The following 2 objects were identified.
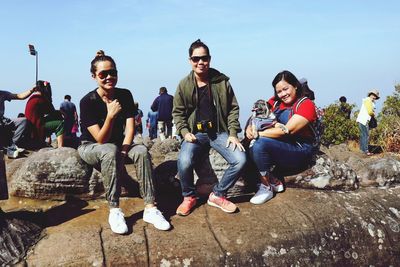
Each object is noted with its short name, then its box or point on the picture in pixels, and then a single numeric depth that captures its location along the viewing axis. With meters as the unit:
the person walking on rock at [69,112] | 16.89
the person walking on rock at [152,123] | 22.77
